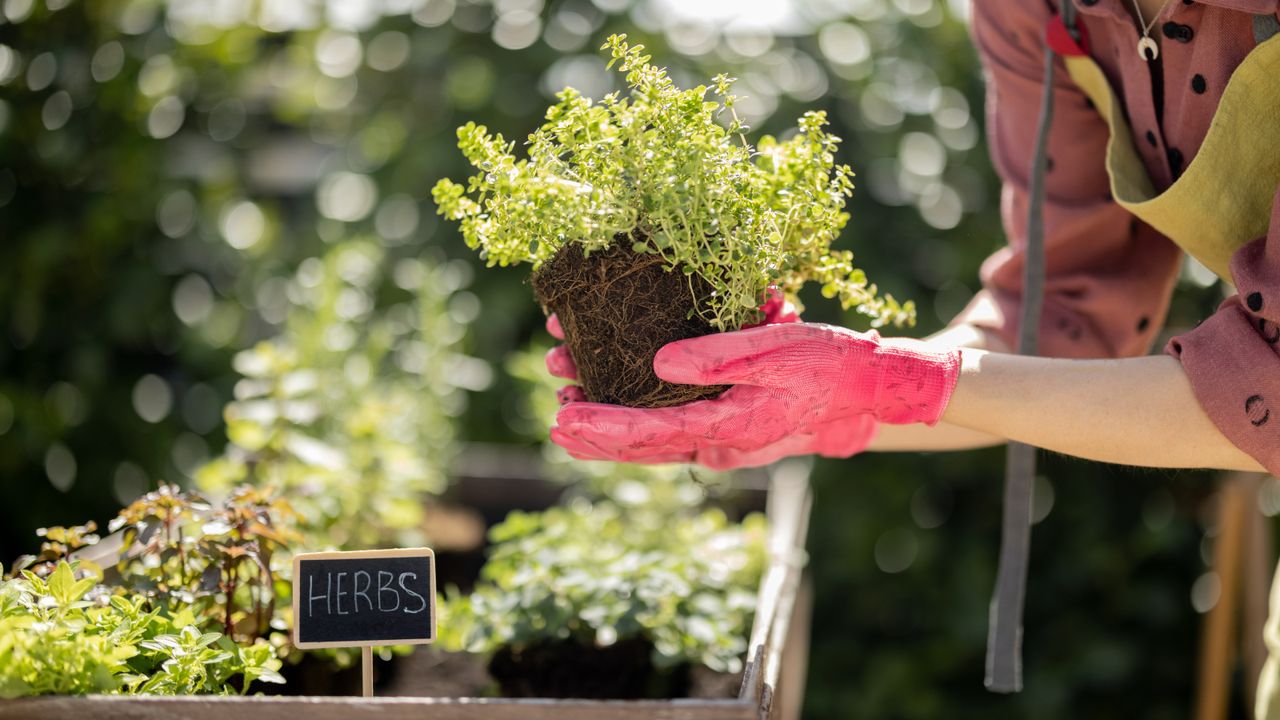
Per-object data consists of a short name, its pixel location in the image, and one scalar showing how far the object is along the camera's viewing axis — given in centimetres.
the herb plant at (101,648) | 84
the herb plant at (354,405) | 157
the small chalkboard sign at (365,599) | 96
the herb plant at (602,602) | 124
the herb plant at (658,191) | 92
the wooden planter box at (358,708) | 82
